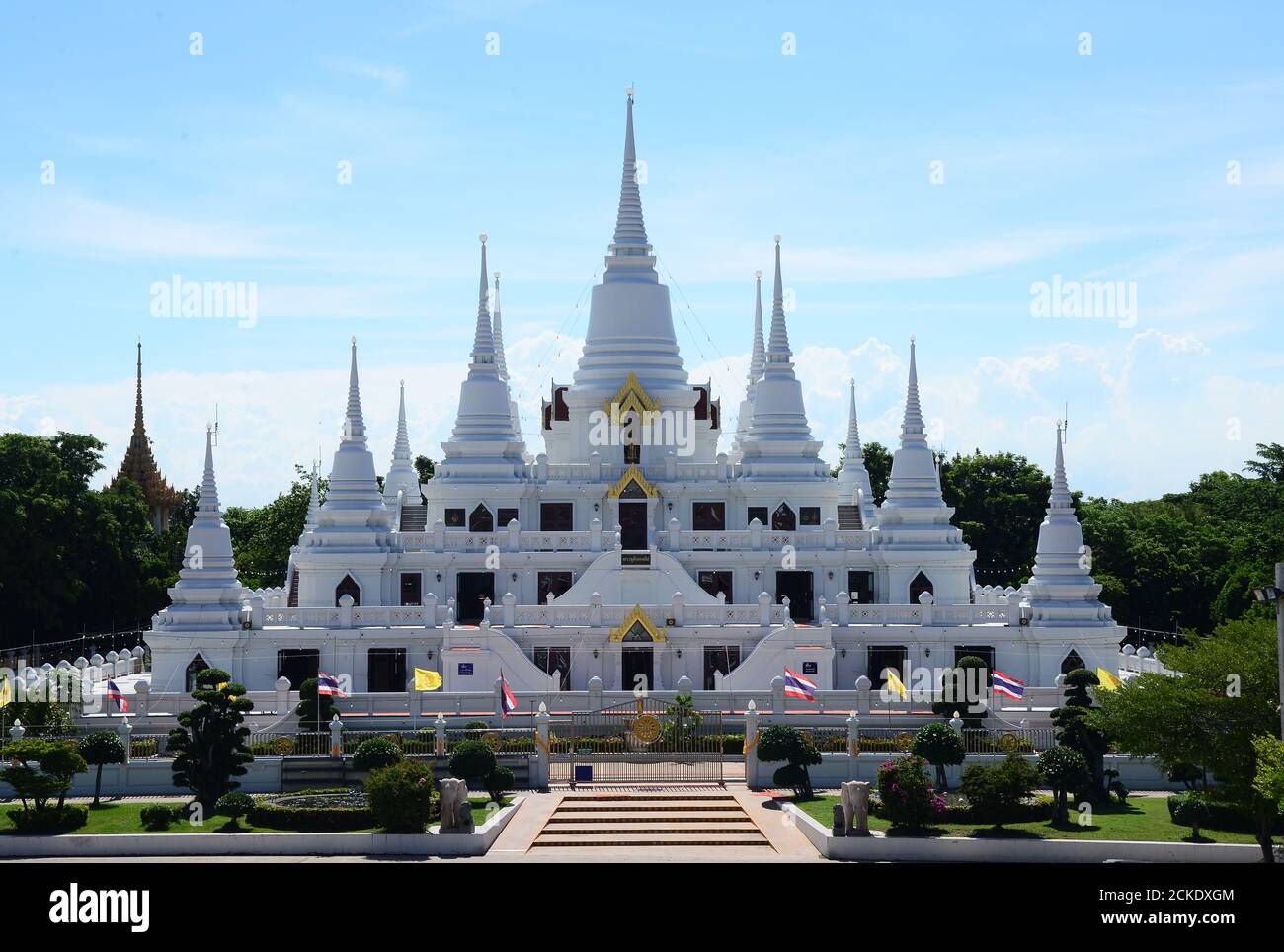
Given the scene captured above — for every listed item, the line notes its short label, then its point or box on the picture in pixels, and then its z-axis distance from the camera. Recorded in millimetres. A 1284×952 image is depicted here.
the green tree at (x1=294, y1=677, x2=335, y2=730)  57406
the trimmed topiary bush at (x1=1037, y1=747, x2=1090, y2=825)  47688
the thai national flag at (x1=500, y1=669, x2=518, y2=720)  56594
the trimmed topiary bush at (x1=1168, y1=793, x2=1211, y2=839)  46344
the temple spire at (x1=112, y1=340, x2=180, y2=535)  128750
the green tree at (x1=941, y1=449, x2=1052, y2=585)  103750
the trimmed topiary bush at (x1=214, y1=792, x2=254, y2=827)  47406
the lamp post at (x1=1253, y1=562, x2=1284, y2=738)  40156
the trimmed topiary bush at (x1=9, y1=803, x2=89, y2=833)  46344
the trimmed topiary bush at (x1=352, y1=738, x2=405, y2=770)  52250
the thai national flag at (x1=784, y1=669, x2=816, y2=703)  57844
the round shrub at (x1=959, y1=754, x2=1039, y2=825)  46562
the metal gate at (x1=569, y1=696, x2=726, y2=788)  53438
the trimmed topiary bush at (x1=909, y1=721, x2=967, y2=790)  51438
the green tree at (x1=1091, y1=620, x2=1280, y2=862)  44938
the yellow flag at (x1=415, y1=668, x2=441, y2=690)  59962
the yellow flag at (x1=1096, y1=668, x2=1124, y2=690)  57300
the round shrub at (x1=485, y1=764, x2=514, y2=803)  50438
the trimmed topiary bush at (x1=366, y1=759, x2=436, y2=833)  44781
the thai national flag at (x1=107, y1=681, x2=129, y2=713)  58688
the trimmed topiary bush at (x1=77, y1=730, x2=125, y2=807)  50844
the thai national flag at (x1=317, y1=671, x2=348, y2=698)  57719
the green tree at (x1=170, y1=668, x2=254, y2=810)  49625
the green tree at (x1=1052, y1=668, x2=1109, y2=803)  50562
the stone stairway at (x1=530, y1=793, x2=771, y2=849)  45969
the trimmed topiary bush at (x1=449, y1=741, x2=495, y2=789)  50969
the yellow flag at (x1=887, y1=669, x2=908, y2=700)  59594
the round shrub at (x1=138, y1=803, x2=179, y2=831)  46812
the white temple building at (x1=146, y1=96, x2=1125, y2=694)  66312
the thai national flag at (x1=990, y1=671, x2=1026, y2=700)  57531
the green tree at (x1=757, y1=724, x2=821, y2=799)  51719
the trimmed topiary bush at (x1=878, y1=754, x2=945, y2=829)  45250
